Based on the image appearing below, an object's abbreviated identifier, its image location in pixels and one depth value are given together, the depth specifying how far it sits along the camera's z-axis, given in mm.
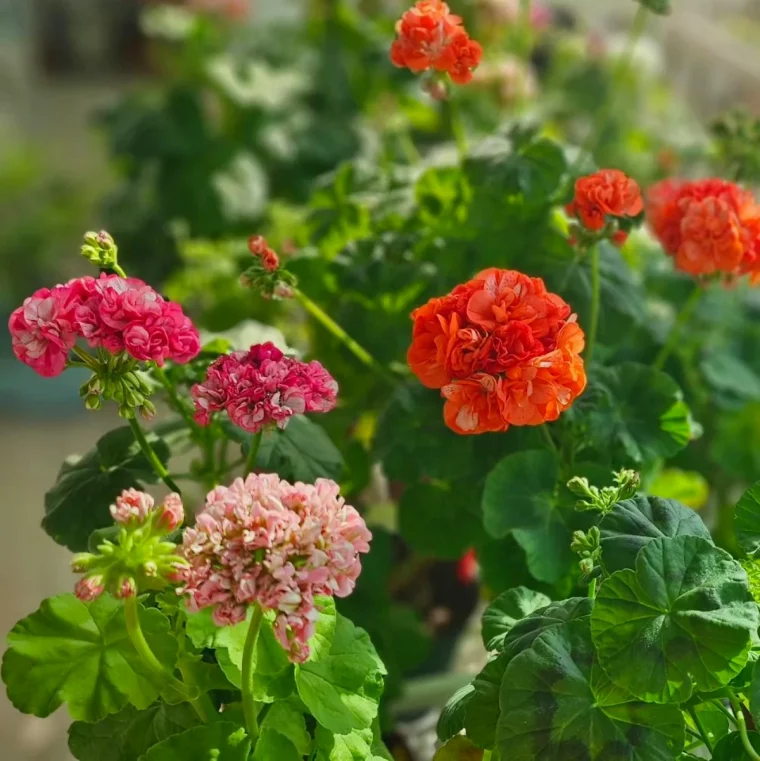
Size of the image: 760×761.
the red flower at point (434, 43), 813
